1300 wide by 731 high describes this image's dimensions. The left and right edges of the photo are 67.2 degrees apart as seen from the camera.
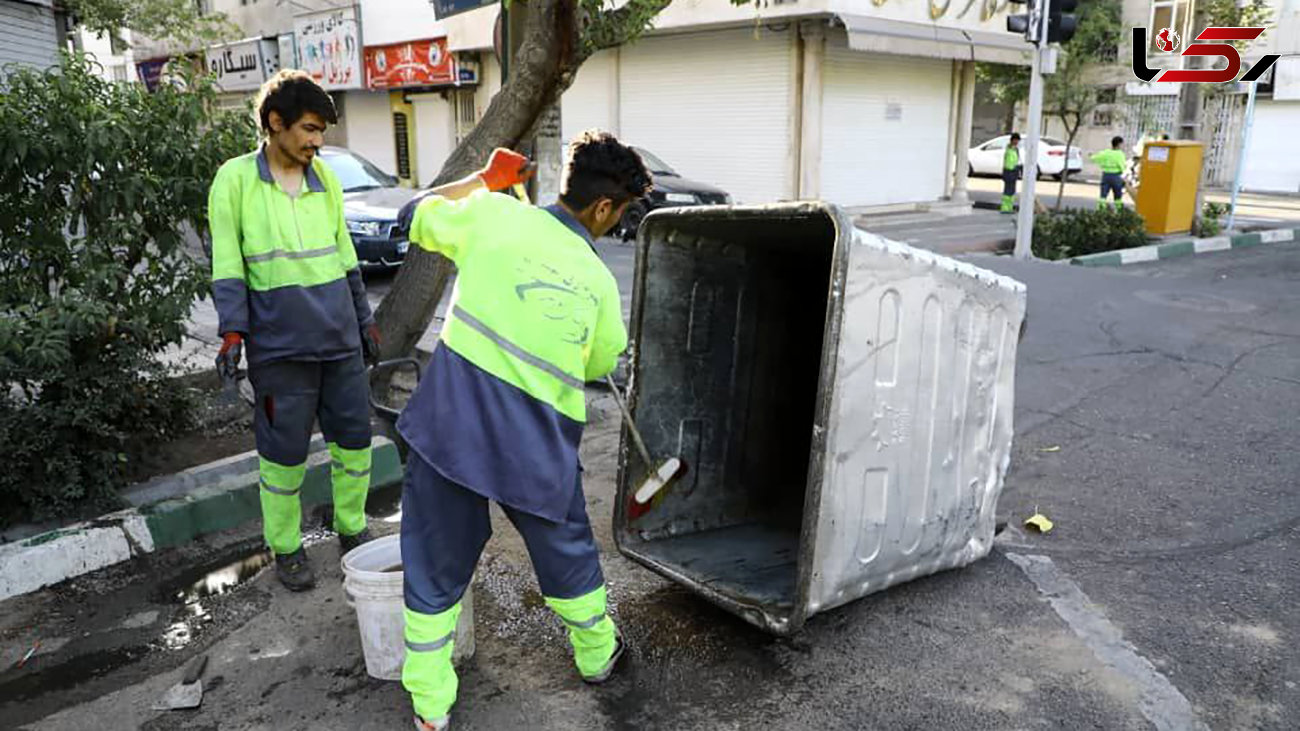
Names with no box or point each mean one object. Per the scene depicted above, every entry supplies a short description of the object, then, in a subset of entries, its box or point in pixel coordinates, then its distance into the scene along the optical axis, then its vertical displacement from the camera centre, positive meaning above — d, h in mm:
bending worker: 2598 -683
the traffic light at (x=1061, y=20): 10914 +1136
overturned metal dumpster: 2943 -981
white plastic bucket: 2916 -1433
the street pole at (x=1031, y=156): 11133 -355
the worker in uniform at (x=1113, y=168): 15883 -690
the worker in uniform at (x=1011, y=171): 18906 -875
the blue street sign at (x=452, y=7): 5491 +680
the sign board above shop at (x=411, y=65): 20938 +1397
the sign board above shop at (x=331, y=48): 22859 +1936
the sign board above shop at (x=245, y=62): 25281 +1780
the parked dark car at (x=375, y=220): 10148 -916
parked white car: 25984 -858
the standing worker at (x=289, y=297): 3424 -584
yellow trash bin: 14125 -860
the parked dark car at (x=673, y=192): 13273 -882
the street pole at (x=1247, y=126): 13906 -33
